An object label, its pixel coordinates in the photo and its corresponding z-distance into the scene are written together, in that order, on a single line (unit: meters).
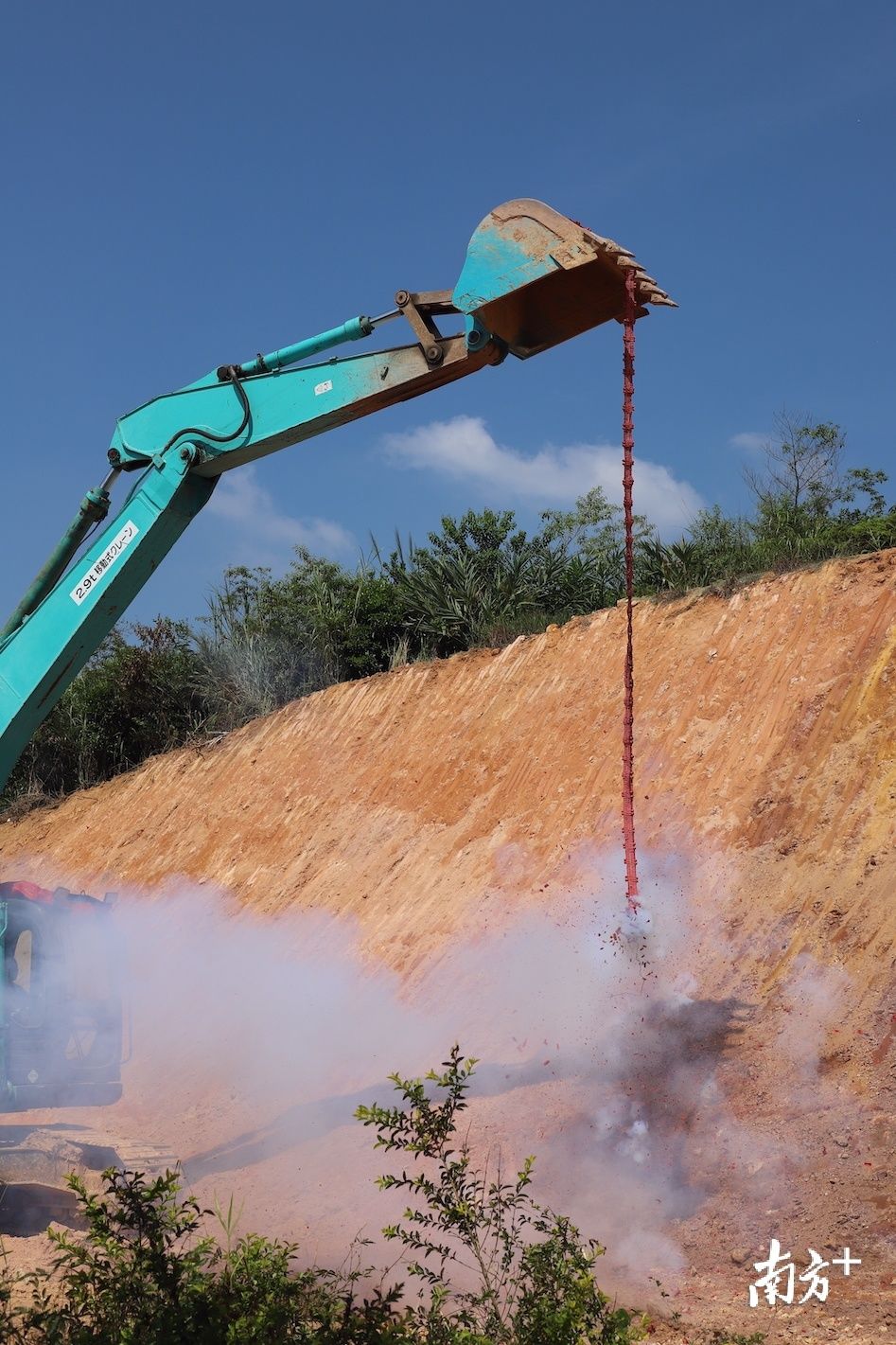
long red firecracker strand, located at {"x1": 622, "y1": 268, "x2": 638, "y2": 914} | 8.67
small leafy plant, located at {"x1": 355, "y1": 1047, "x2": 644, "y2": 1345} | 5.11
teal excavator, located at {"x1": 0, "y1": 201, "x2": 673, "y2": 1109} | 8.91
